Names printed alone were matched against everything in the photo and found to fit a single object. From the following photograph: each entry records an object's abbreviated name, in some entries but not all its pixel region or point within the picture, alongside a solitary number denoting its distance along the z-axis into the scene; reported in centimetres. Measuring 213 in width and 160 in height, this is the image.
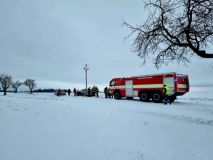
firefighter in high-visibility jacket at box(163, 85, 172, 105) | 1375
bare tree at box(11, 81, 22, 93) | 7467
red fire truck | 1456
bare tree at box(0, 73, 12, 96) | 5330
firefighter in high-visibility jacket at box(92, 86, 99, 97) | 2437
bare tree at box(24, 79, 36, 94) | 7429
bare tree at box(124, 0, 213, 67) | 712
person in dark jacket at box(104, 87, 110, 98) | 2154
